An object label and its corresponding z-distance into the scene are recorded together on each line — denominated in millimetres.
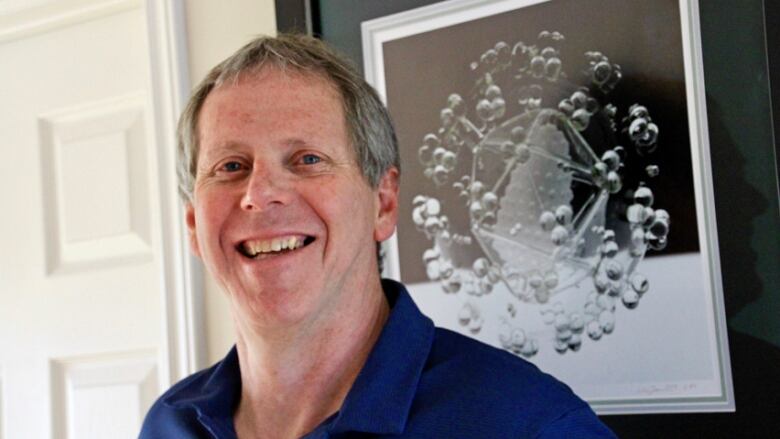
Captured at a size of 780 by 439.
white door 1818
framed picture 1285
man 1130
